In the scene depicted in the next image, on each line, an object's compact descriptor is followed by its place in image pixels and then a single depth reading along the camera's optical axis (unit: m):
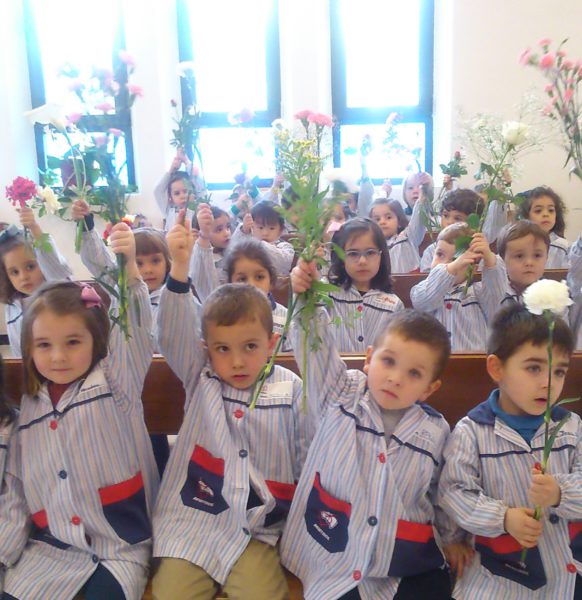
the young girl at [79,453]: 1.65
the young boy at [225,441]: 1.69
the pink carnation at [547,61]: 2.45
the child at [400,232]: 4.66
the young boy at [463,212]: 3.97
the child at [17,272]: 2.88
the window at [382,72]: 6.89
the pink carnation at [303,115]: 2.99
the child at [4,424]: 1.77
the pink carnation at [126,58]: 1.48
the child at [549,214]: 4.11
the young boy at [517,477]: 1.57
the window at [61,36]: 5.86
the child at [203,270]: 3.14
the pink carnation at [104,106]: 1.51
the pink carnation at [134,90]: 1.53
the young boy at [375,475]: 1.60
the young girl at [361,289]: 2.84
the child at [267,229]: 3.79
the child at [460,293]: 2.63
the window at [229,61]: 6.81
